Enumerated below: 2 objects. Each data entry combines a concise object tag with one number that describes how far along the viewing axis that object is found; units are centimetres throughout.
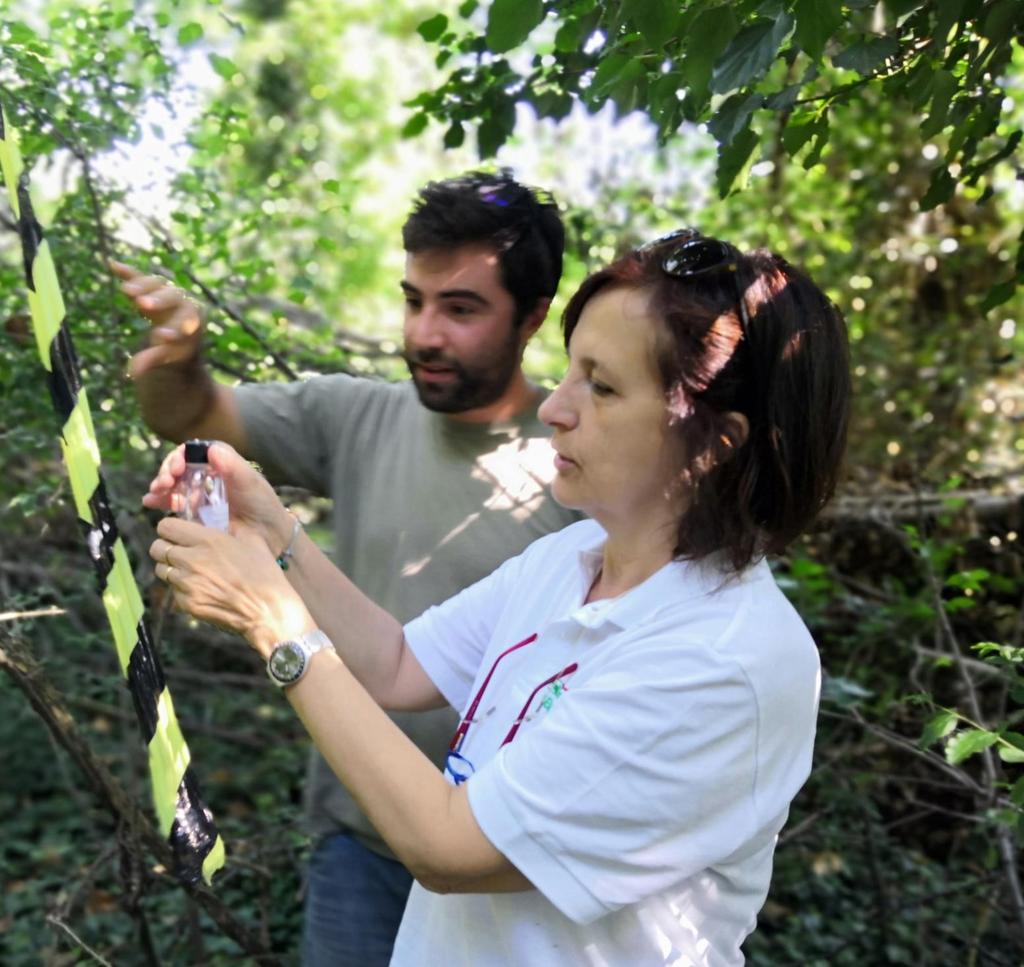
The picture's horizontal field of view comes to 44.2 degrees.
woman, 136
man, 229
